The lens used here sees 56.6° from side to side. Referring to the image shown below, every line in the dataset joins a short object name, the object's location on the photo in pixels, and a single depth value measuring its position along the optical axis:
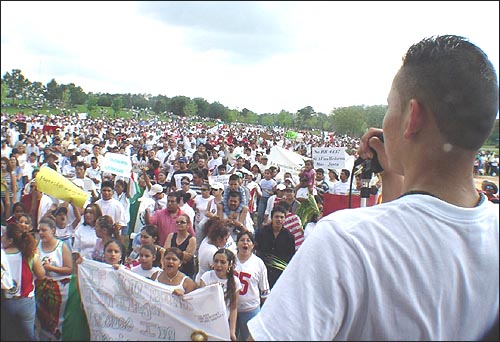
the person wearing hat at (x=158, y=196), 8.01
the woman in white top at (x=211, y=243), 5.46
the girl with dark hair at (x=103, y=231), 5.80
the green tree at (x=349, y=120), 52.18
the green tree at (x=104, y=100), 62.52
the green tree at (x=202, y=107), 65.83
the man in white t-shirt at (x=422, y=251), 0.84
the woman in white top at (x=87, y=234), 5.89
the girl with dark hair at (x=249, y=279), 4.94
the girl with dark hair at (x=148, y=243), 5.45
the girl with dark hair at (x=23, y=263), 3.18
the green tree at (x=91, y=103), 55.03
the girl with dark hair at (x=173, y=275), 4.56
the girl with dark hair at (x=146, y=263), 4.96
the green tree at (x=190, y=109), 63.06
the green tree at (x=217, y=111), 64.76
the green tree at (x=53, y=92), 47.66
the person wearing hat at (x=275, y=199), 8.62
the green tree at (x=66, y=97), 48.94
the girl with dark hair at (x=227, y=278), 4.74
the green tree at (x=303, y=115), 62.59
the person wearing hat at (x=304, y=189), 9.20
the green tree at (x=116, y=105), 60.66
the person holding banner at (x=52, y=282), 4.29
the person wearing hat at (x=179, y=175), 8.87
